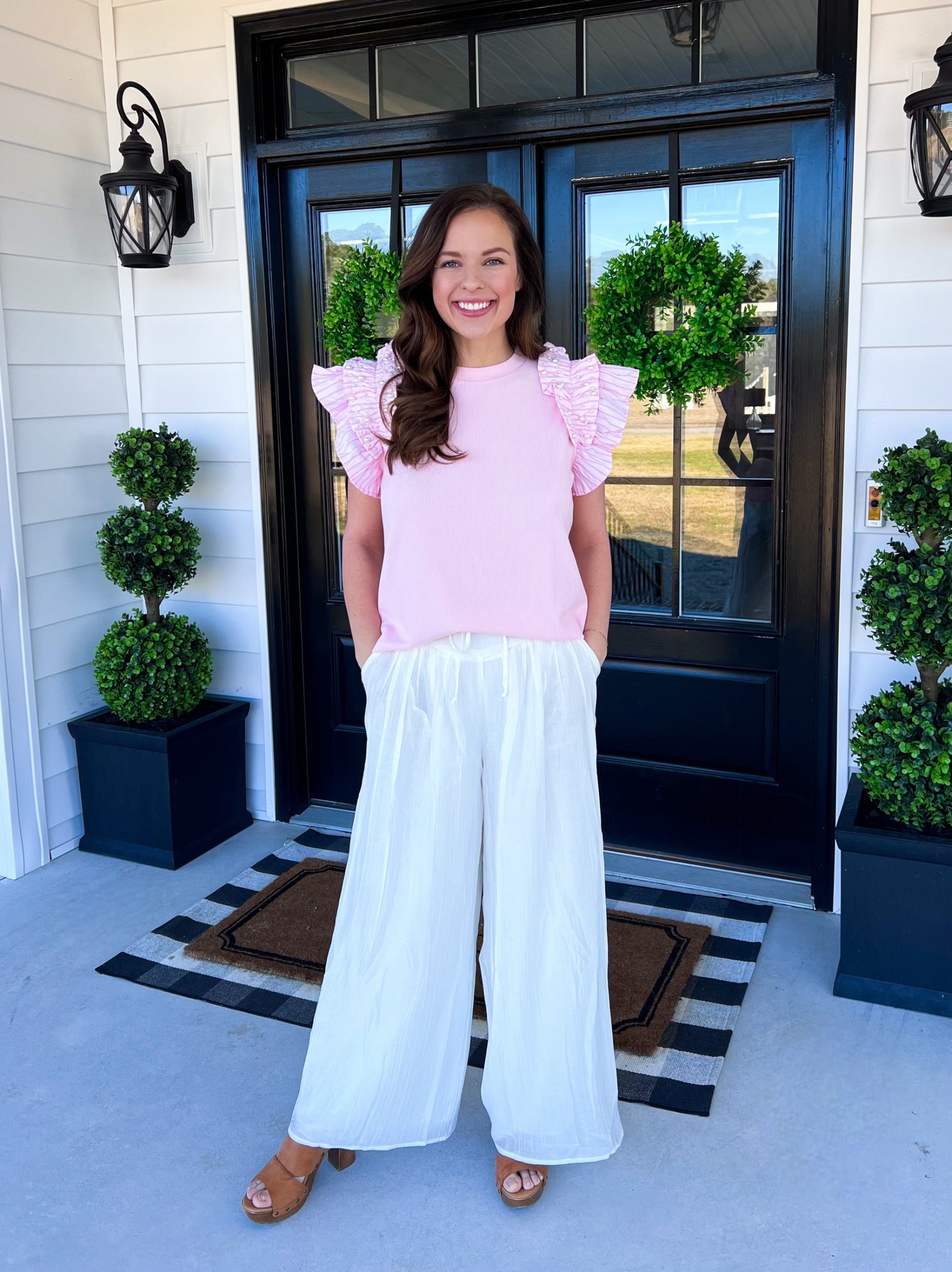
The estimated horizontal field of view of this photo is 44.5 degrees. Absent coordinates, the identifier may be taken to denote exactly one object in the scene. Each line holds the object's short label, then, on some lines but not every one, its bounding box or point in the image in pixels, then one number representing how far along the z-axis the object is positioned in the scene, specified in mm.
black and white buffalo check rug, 2391
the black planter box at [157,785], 3414
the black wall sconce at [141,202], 3248
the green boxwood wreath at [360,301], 3283
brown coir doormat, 2607
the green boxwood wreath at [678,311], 2943
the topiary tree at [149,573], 3393
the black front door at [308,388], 3314
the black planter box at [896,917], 2566
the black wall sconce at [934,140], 2441
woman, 1854
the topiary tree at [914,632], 2510
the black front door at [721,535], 2965
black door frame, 2812
